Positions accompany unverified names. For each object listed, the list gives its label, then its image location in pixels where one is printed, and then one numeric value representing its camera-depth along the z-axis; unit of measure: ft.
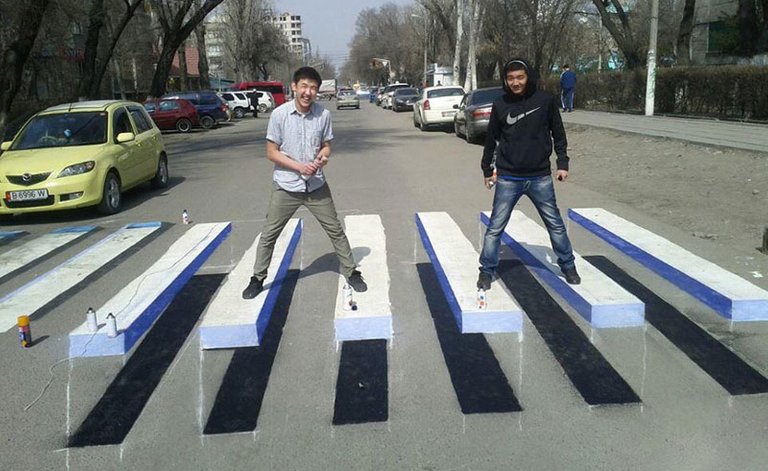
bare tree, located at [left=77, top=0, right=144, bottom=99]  73.15
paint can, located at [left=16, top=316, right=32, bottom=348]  15.38
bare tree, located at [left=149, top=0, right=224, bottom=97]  99.96
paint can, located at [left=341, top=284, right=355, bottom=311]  16.57
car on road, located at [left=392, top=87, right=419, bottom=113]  140.67
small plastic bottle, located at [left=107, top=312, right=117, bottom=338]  15.25
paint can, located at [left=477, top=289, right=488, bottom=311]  16.34
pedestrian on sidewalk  91.63
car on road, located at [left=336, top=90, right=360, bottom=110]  177.88
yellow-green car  29.94
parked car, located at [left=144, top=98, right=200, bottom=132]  93.45
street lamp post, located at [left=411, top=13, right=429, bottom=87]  220.39
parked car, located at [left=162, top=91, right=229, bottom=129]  102.12
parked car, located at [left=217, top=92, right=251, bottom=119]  138.41
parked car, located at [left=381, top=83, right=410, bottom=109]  168.39
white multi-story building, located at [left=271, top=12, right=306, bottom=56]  505.17
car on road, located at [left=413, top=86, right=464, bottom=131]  80.53
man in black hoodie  16.93
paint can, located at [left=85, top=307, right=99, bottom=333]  15.52
